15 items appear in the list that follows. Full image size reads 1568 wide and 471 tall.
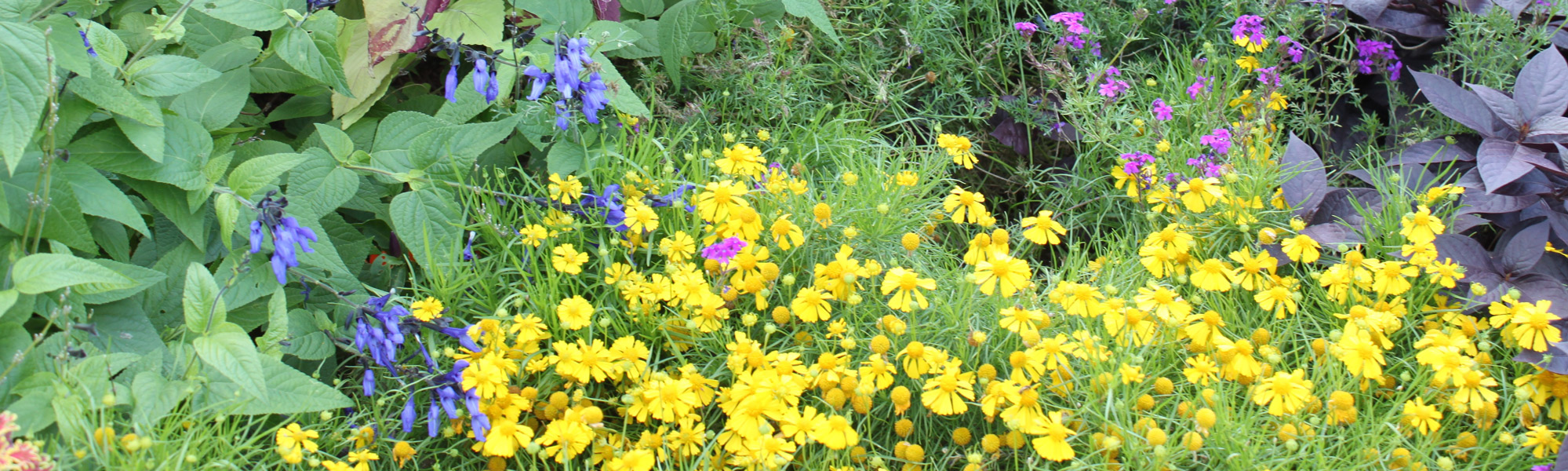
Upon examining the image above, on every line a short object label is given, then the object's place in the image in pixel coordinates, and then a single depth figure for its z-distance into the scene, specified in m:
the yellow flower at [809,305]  1.32
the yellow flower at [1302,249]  1.37
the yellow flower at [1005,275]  1.32
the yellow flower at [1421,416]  1.27
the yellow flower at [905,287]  1.31
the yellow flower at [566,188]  1.37
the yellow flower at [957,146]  1.45
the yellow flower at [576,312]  1.32
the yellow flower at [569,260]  1.34
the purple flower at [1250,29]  1.54
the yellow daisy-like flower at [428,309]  1.32
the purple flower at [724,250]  1.35
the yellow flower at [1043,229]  1.39
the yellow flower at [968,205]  1.39
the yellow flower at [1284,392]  1.26
